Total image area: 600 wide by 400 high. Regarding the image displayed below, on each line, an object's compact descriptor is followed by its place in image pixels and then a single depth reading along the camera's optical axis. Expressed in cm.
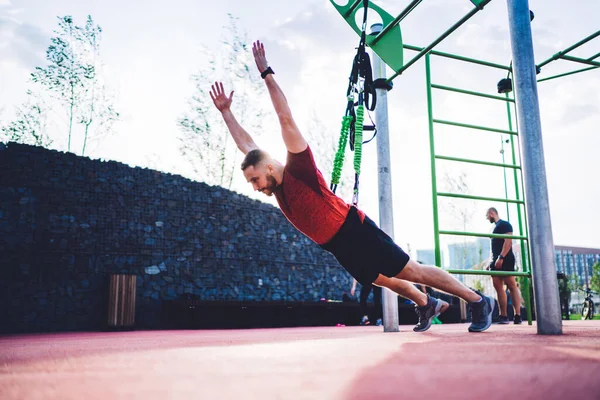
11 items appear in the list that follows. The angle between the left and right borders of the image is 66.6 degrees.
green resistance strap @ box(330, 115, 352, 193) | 296
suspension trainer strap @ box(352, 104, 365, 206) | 318
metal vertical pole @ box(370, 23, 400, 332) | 440
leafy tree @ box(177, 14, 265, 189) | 1273
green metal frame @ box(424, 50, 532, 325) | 381
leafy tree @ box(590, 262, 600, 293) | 2278
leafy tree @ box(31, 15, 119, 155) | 1055
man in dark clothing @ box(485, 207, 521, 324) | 561
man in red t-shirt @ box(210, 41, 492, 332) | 251
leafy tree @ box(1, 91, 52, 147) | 1031
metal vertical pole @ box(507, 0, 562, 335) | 281
